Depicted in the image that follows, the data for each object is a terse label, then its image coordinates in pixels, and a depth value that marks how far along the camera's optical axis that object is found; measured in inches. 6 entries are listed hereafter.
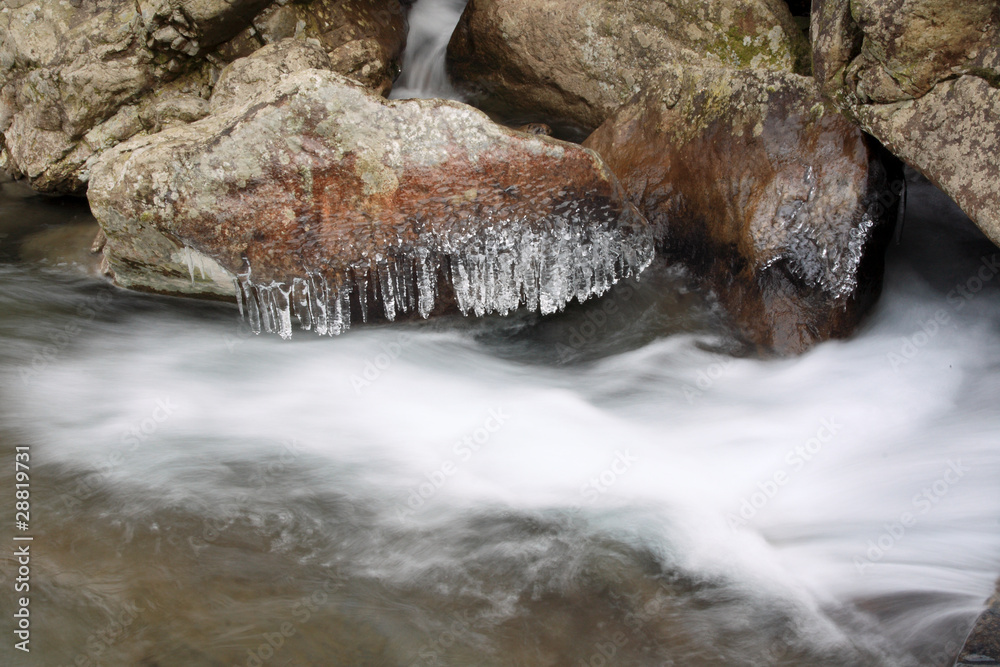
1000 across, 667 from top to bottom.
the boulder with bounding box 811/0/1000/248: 124.6
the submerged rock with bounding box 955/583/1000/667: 99.7
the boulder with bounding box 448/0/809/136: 226.7
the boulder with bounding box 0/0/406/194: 236.7
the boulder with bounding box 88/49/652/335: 165.2
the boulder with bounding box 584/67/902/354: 164.1
